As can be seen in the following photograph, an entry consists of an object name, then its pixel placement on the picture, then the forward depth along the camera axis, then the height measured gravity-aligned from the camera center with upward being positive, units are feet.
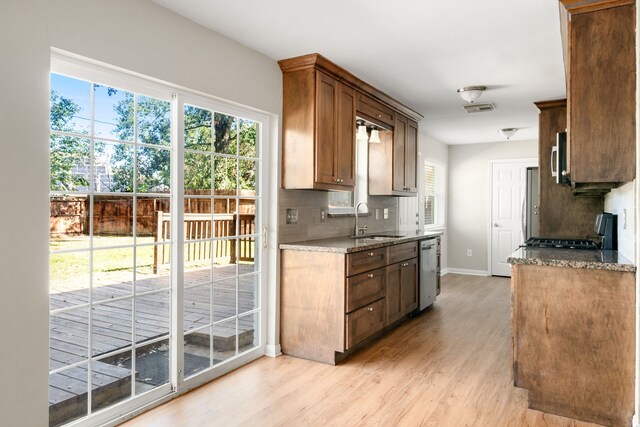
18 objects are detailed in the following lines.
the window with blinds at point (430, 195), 23.57 +1.09
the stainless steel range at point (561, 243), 11.00 -0.77
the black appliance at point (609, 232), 10.59 -0.41
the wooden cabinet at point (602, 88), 7.59 +2.27
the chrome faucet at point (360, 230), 14.94 -0.56
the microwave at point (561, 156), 10.50 +1.44
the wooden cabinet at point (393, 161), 16.03 +2.02
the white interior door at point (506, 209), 23.85 +0.32
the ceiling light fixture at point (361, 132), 14.60 +2.78
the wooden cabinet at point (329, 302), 10.74 -2.28
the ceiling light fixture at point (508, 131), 20.71 +4.01
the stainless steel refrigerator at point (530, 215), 22.02 +0.00
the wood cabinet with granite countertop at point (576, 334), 7.63 -2.20
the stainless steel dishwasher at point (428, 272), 15.74 -2.19
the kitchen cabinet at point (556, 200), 14.64 +0.51
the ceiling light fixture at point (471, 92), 13.69 +3.89
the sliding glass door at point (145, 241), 7.14 -0.55
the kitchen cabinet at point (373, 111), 13.48 +3.40
